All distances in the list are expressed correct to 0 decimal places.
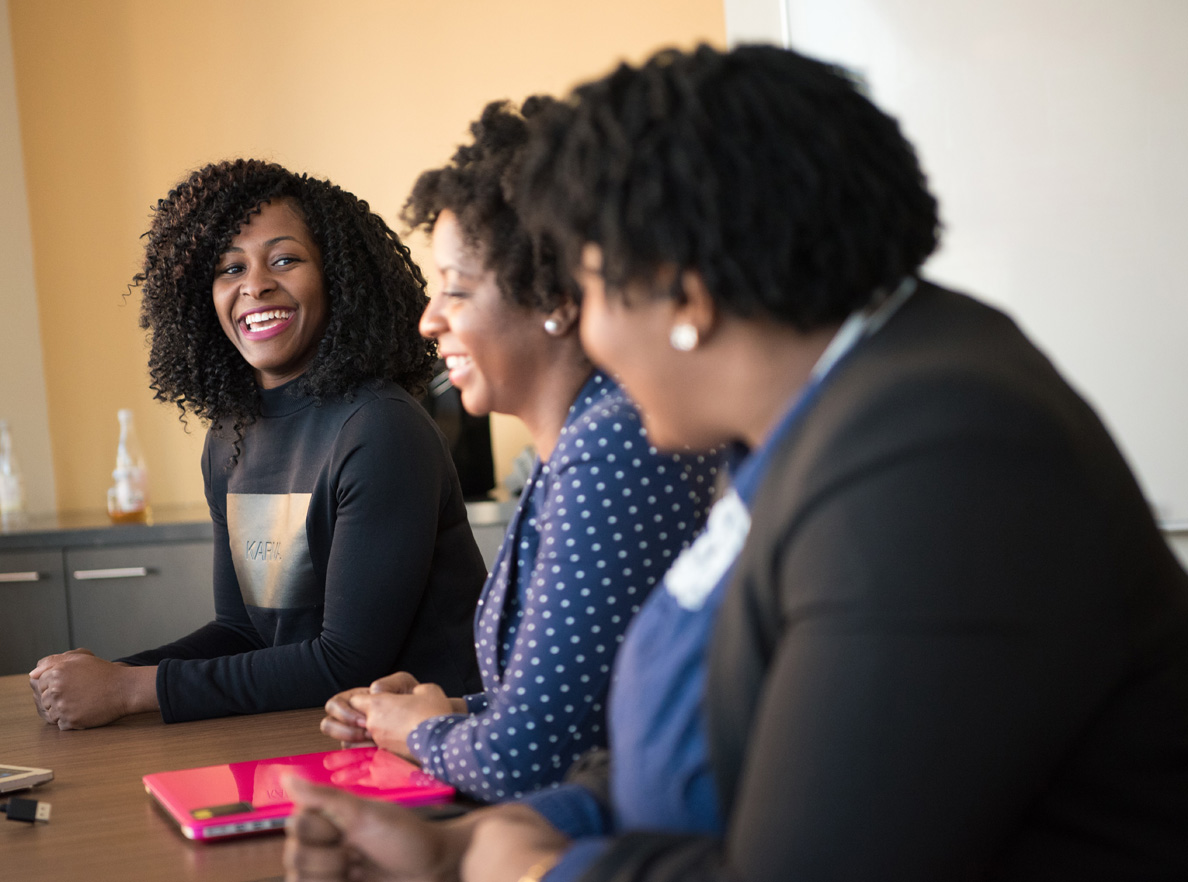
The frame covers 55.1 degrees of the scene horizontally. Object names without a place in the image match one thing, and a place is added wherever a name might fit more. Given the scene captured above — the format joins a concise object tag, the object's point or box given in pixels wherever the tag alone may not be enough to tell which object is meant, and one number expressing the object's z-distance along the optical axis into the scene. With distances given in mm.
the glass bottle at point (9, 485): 3377
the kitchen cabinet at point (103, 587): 2979
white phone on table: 1105
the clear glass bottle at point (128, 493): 3160
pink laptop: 945
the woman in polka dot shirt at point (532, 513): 963
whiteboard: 2312
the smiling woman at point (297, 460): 1462
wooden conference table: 898
